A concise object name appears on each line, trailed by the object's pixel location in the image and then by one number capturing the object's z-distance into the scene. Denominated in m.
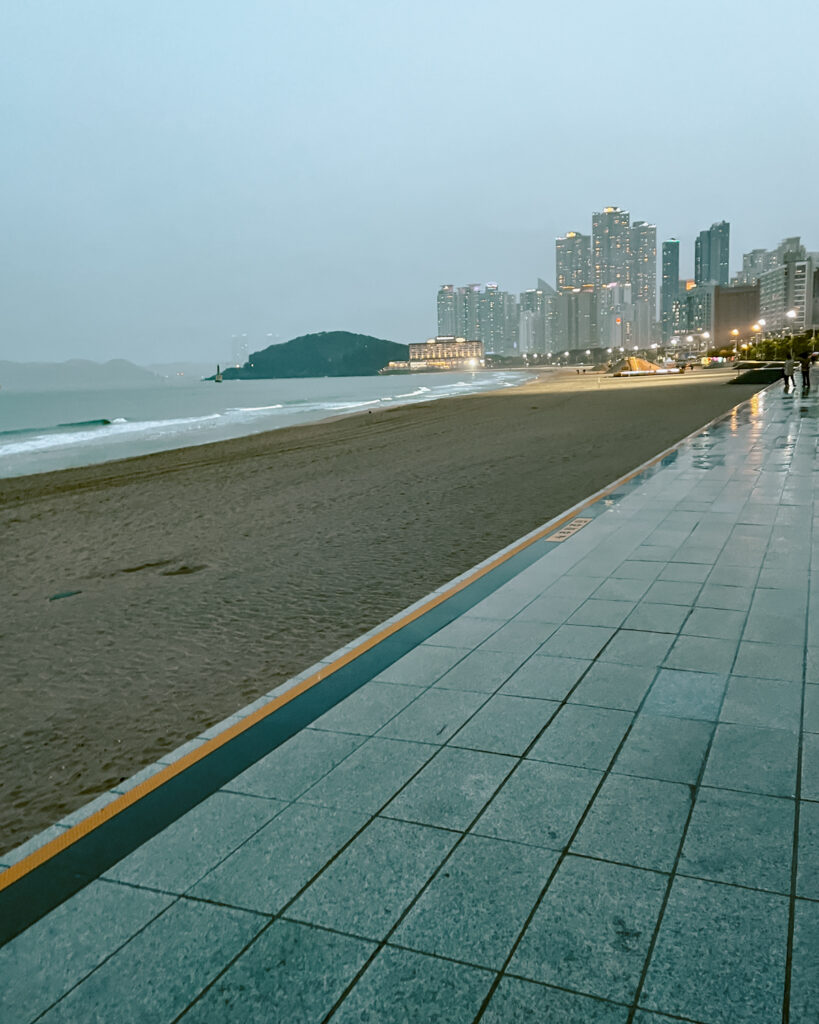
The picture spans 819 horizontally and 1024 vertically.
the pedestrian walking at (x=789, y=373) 33.79
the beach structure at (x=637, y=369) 79.81
